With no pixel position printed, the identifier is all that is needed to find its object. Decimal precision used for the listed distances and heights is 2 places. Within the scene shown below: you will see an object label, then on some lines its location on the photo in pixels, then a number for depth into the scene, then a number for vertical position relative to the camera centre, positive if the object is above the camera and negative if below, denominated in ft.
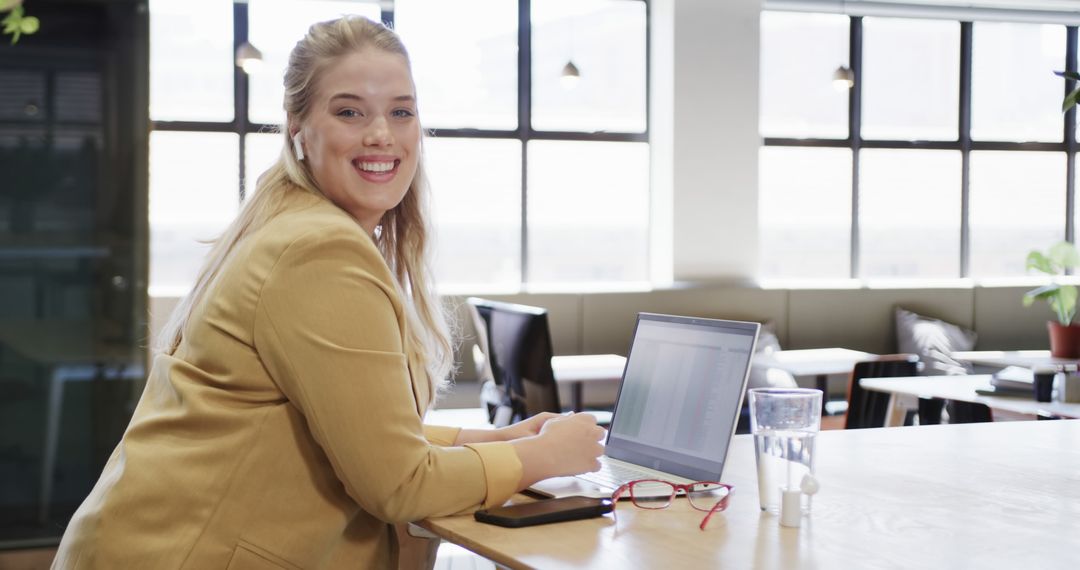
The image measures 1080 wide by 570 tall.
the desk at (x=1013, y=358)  16.44 -1.69
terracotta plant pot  15.21 -1.18
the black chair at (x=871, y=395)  14.02 -1.82
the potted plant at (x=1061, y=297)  15.28 -0.68
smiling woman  4.32 -0.74
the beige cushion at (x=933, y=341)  21.61 -1.72
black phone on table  4.59 -1.12
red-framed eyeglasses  4.99 -1.13
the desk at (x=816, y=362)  17.53 -1.79
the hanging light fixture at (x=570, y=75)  20.65 +3.41
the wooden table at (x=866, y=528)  4.08 -1.15
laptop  5.22 -0.77
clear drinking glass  4.88 -0.84
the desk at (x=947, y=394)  11.66 -1.61
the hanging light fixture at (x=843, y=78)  20.97 +3.44
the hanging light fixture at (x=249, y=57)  18.42 +3.31
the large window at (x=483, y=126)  20.30 +2.50
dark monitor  8.67 -0.88
